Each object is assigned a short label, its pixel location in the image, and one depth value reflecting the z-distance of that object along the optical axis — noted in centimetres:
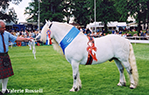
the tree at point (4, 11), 3547
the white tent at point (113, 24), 4444
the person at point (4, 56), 445
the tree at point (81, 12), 4662
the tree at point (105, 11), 4175
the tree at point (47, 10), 4022
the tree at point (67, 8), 4410
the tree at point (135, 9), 2879
